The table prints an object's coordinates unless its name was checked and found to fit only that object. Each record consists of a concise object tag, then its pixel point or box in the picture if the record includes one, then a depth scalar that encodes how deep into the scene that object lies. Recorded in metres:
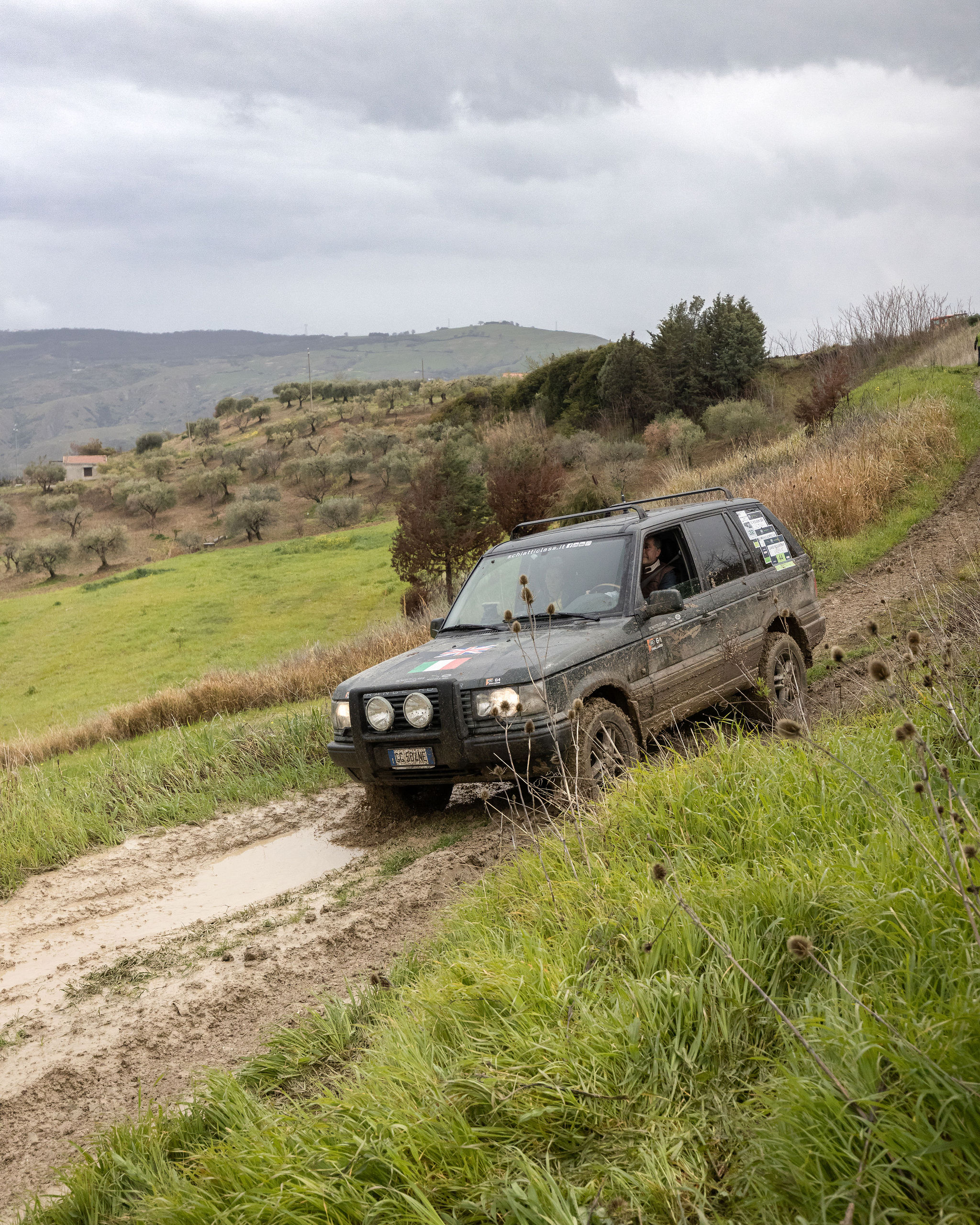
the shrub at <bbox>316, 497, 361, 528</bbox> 61.56
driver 7.11
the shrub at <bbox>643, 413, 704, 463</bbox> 49.41
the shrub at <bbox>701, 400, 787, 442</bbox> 47.44
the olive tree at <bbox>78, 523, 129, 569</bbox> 61.25
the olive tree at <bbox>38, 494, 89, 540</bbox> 71.25
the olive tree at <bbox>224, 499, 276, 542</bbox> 63.06
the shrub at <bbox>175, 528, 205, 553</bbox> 63.91
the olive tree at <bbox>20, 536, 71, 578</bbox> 61.22
